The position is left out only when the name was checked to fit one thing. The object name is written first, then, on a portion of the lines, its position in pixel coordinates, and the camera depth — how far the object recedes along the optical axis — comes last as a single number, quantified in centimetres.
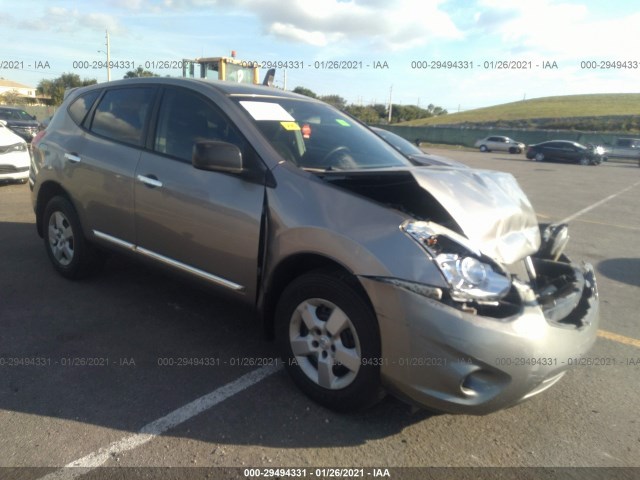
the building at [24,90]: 6834
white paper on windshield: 350
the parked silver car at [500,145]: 3994
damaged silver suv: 248
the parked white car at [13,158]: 994
